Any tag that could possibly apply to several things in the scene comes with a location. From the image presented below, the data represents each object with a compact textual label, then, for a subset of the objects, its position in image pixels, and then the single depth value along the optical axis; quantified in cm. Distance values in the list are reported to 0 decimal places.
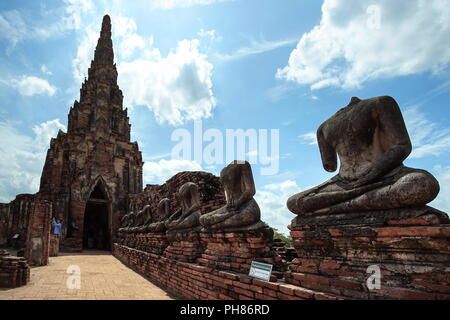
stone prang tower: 2045
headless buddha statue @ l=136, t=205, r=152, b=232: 1172
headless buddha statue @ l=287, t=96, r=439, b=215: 239
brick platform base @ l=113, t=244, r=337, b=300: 307
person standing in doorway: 1429
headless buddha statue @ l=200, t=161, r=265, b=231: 434
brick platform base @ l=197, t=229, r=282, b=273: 409
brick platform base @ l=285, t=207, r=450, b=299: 215
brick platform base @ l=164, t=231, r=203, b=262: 575
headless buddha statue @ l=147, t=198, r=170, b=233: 882
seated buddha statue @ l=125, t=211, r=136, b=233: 1429
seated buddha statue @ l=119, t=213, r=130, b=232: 1694
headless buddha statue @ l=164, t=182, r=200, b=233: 625
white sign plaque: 347
